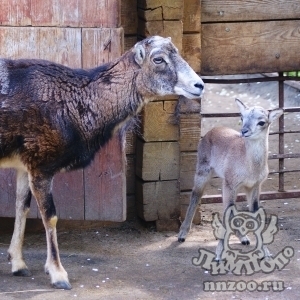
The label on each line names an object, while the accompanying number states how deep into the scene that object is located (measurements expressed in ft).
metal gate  37.93
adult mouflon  28.79
